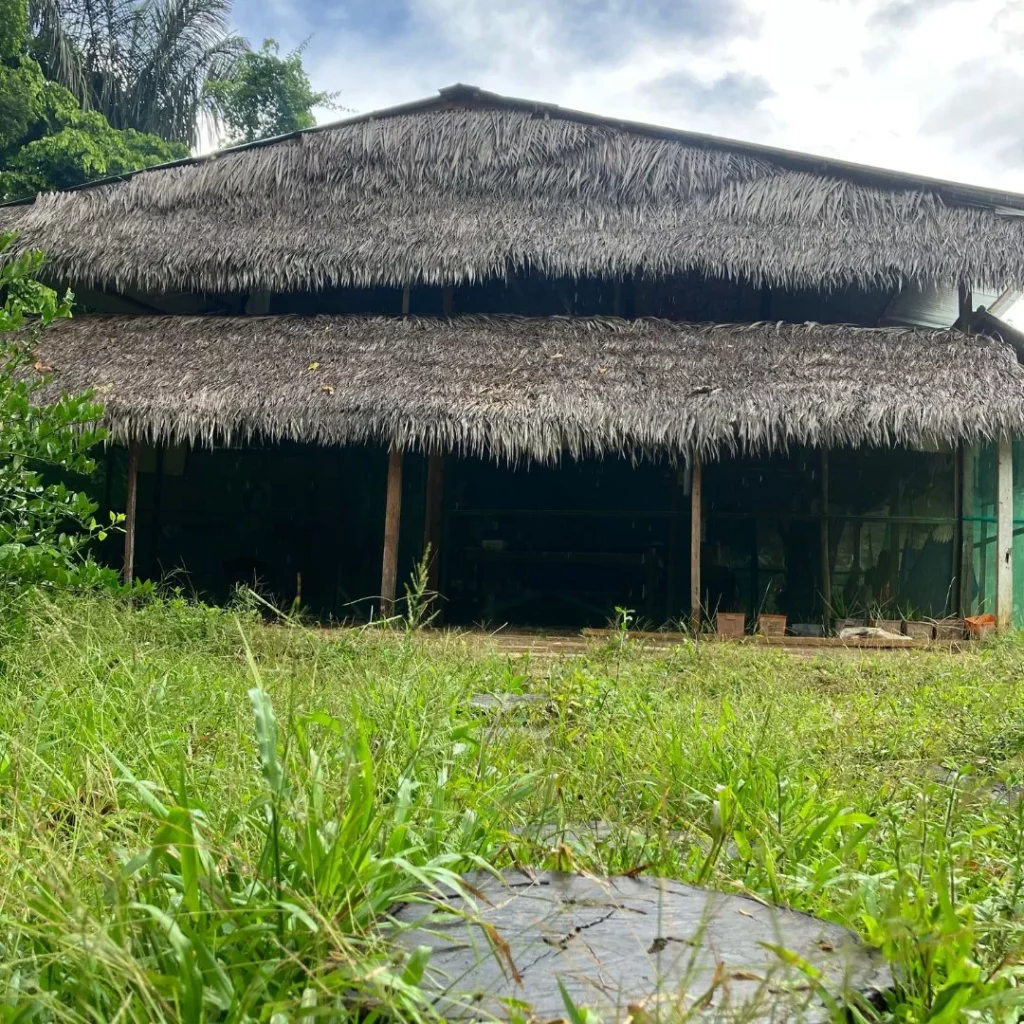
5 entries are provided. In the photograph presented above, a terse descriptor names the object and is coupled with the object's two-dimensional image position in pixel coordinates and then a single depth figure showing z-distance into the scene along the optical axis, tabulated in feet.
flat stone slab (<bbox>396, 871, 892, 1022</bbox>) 4.26
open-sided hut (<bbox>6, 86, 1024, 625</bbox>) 24.07
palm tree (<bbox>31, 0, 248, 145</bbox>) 61.87
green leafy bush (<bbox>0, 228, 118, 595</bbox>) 13.67
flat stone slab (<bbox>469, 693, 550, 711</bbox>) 11.74
